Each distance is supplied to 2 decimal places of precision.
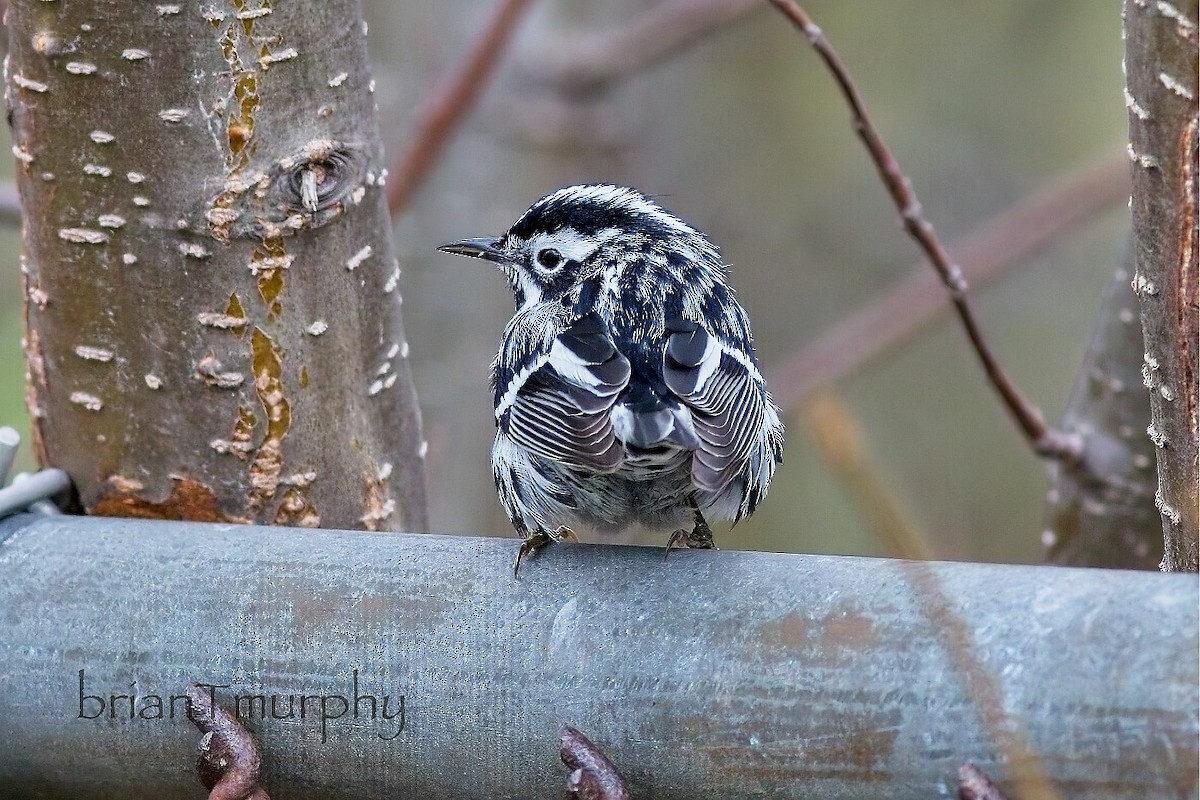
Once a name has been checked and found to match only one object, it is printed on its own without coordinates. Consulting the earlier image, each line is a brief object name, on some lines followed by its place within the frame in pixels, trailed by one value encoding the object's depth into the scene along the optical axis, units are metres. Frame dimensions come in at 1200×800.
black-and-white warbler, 5.02
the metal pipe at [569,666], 3.36
